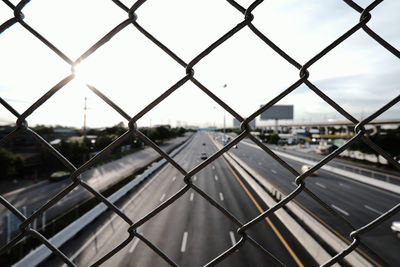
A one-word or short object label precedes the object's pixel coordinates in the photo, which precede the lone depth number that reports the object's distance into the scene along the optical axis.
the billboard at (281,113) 94.66
